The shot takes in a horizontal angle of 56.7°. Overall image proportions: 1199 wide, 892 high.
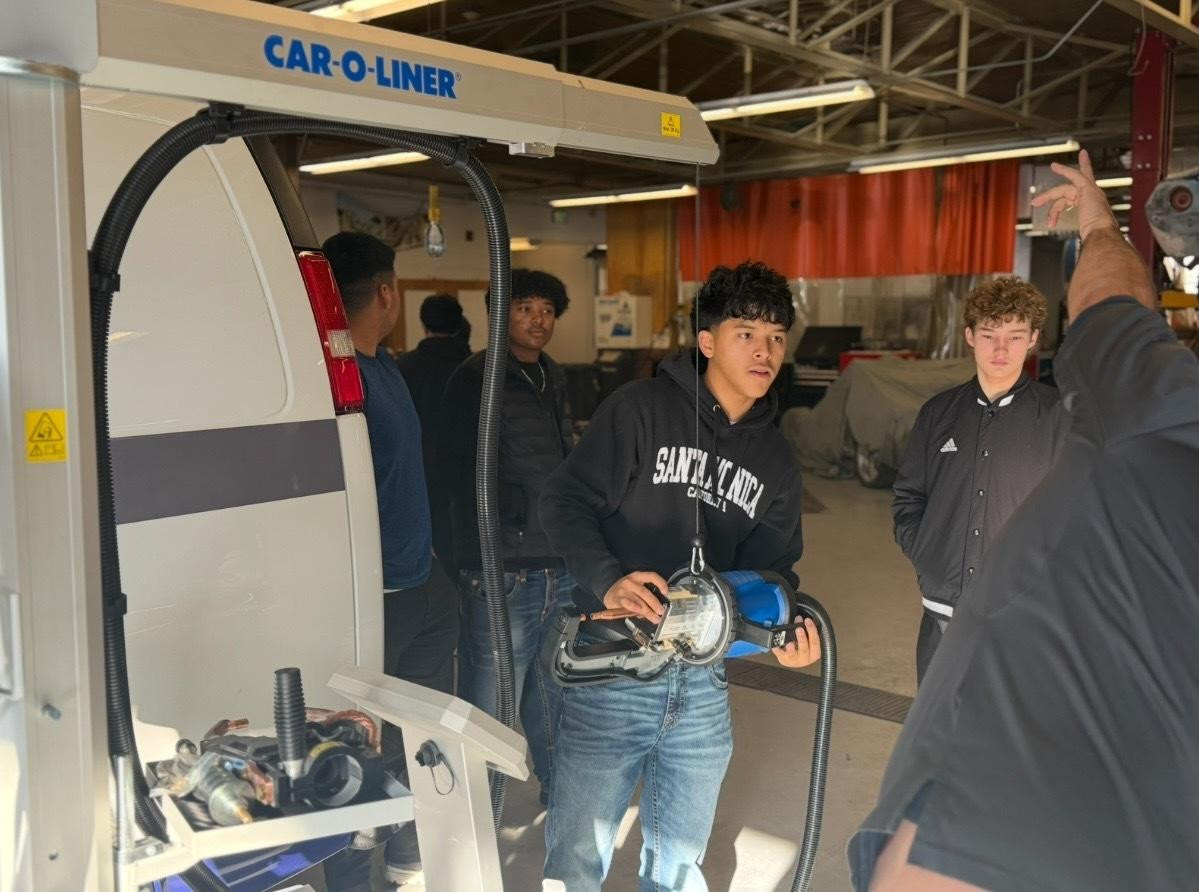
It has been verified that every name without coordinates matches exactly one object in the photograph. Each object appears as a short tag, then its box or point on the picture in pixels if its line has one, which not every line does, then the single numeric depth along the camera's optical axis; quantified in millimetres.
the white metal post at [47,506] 1207
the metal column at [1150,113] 8617
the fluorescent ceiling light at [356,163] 11836
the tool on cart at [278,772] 1491
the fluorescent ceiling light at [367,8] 5477
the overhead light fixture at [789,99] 8516
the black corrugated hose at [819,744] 2443
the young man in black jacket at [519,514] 3688
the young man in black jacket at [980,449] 3311
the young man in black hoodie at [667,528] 2504
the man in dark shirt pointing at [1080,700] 1180
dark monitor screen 15273
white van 2188
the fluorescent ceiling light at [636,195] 15312
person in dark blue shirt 3098
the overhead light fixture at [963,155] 11359
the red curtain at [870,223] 14273
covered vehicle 11164
